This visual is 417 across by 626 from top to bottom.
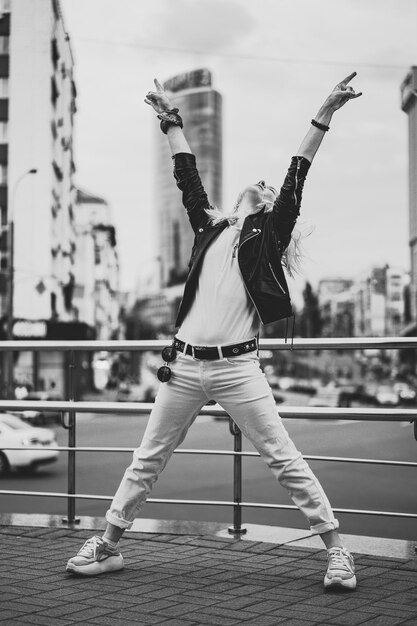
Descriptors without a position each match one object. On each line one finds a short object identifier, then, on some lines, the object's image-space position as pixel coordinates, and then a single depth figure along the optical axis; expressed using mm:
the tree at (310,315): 74750
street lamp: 35719
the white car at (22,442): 17359
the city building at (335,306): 72375
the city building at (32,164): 46438
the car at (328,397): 49875
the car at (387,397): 54250
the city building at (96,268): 101000
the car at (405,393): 59219
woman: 4695
